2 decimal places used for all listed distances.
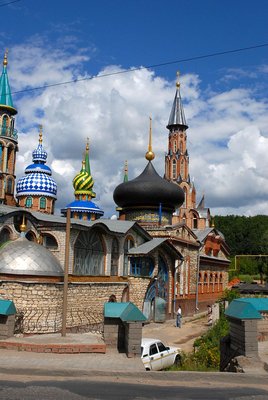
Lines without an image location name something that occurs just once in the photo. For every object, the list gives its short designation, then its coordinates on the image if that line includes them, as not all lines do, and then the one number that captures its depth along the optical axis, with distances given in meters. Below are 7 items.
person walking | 25.89
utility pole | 13.59
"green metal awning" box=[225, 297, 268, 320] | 11.09
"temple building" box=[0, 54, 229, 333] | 18.48
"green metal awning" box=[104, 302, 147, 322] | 11.59
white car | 13.01
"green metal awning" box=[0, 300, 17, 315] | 12.34
